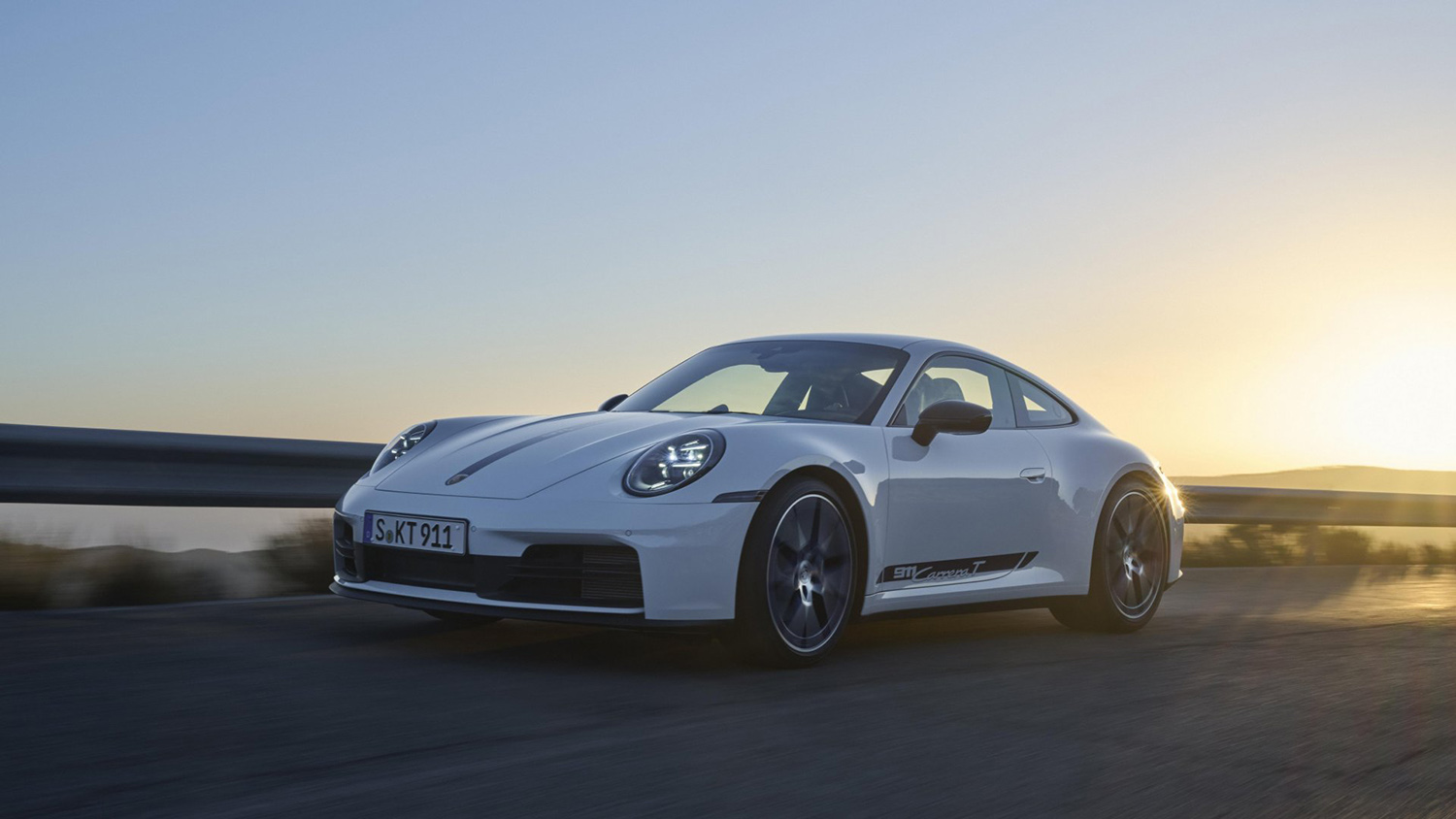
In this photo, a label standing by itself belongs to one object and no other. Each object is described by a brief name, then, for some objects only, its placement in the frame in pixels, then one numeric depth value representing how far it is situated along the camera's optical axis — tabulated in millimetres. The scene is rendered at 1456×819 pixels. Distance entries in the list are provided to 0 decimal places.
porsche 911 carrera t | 5066
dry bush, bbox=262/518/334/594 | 7695
